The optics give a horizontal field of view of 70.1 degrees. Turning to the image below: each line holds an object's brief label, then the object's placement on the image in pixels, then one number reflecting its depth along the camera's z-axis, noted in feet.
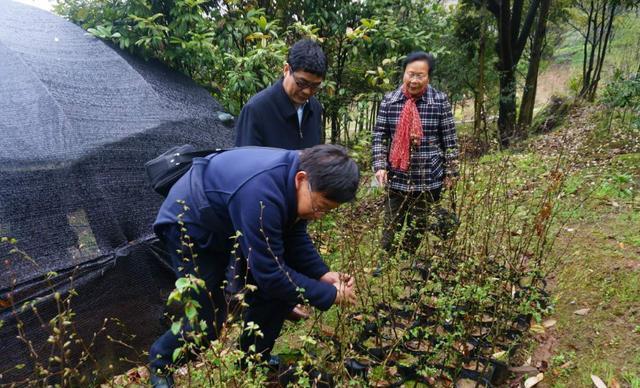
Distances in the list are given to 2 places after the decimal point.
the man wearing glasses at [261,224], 5.82
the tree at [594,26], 43.31
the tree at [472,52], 27.84
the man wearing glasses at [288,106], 8.73
